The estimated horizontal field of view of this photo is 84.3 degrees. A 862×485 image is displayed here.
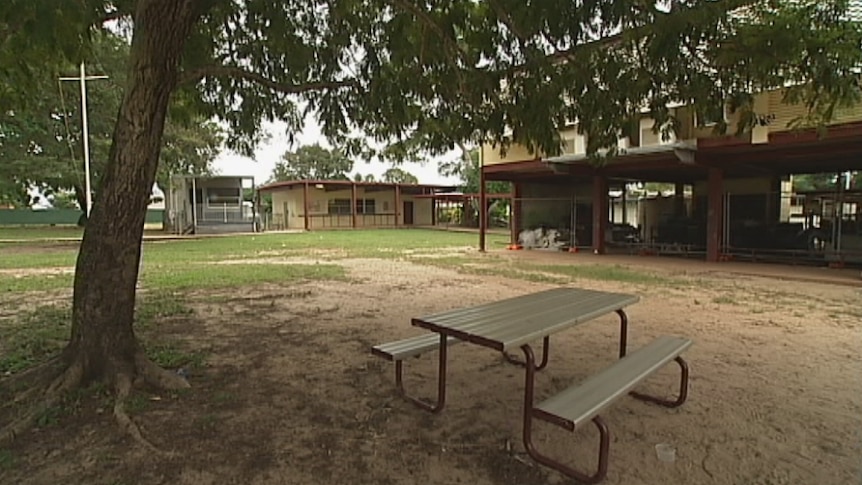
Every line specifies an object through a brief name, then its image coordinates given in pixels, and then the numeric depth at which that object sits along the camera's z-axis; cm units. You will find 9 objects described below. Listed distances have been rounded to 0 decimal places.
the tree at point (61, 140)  1741
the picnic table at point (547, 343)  225
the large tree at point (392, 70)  309
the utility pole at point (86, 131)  1449
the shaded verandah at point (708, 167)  1004
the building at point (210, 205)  2503
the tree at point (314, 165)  5109
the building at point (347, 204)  3099
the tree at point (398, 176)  5134
